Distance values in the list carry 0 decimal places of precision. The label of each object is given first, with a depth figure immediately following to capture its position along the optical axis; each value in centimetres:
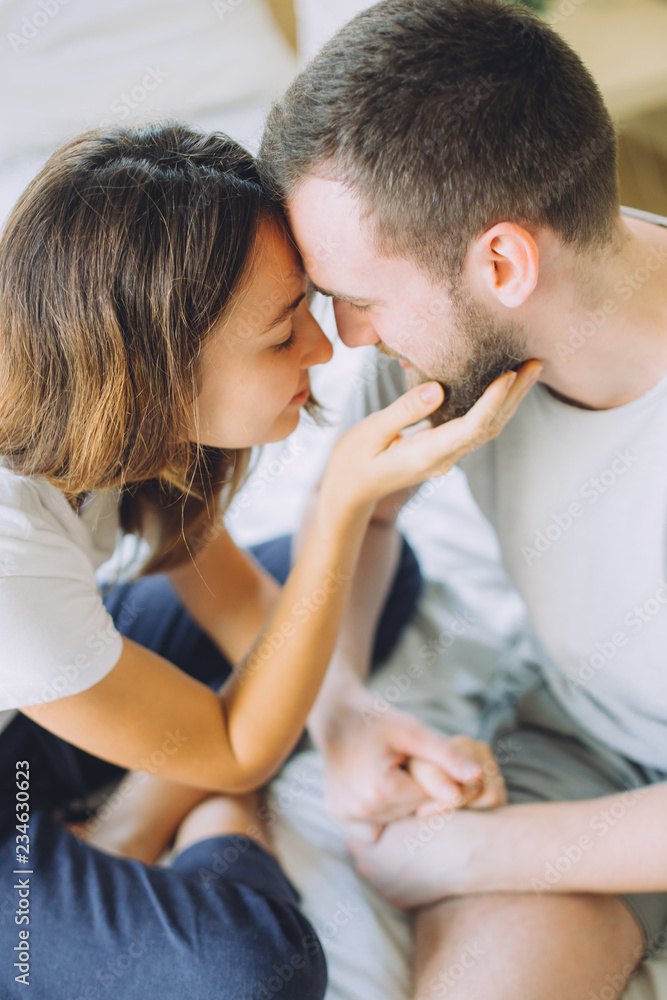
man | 75
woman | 81
